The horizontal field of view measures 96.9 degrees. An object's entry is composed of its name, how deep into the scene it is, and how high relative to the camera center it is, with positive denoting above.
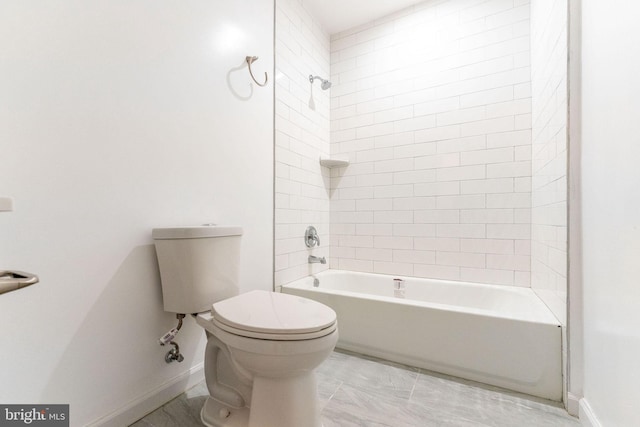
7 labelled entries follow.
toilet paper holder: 0.51 -0.13
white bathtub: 1.31 -0.63
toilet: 0.93 -0.41
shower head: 2.30 +1.06
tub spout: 2.30 -0.38
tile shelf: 2.42 +0.44
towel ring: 1.67 +0.90
